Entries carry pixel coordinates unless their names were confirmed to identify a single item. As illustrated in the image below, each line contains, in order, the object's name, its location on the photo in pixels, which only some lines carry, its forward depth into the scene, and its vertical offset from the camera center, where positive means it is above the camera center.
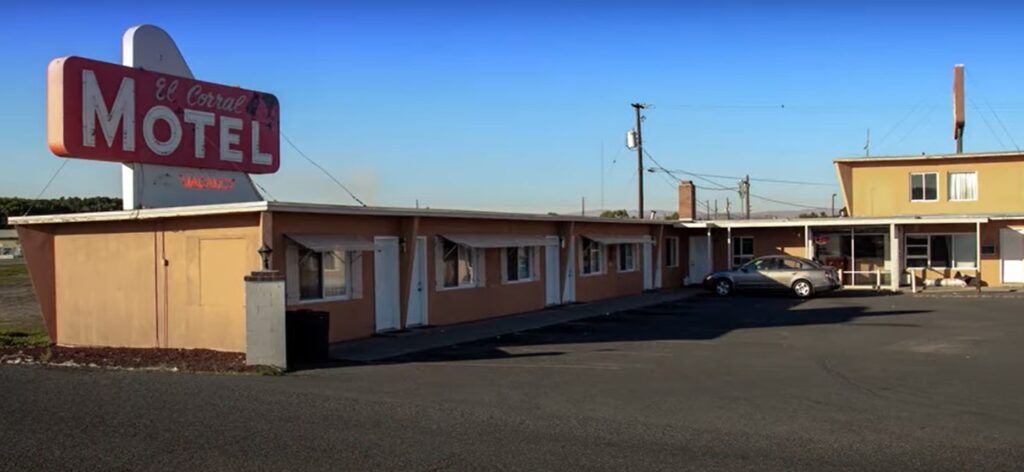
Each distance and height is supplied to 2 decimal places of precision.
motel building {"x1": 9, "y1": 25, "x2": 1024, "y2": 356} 14.91 -0.13
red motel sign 15.32 +2.33
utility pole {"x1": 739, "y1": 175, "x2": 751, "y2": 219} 66.04 +3.28
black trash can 13.40 -1.51
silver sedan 28.31 -1.48
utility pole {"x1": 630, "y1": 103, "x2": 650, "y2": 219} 41.59 +3.43
